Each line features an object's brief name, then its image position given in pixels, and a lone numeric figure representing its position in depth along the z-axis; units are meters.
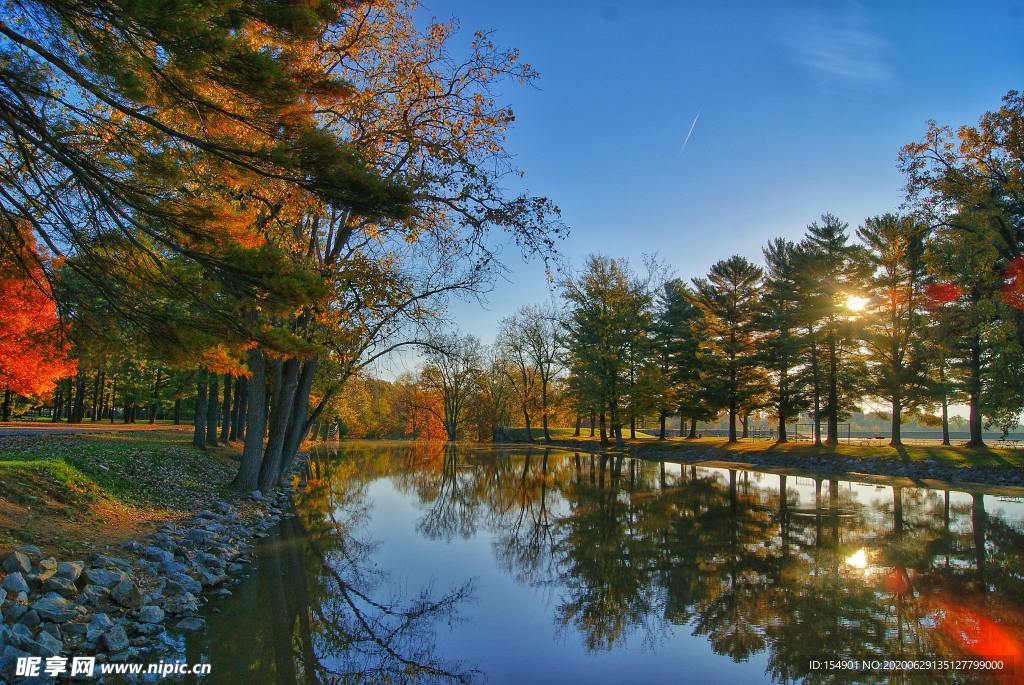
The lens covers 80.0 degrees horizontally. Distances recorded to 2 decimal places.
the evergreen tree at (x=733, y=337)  37.28
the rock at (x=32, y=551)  6.38
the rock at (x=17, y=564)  5.89
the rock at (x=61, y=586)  5.91
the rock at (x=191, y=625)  6.33
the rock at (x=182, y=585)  7.14
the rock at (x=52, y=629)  5.28
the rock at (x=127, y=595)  6.35
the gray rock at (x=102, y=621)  5.64
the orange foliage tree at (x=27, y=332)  7.57
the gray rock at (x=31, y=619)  5.25
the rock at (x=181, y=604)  6.75
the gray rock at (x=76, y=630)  5.40
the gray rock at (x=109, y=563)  6.87
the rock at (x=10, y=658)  4.66
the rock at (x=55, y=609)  5.43
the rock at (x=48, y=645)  4.94
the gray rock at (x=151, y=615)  6.25
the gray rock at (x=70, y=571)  6.21
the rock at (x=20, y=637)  4.91
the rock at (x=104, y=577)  6.41
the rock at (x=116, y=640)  5.42
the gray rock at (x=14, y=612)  5.23
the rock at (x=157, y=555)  7.95
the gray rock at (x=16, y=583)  5.53
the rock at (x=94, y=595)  6.04
